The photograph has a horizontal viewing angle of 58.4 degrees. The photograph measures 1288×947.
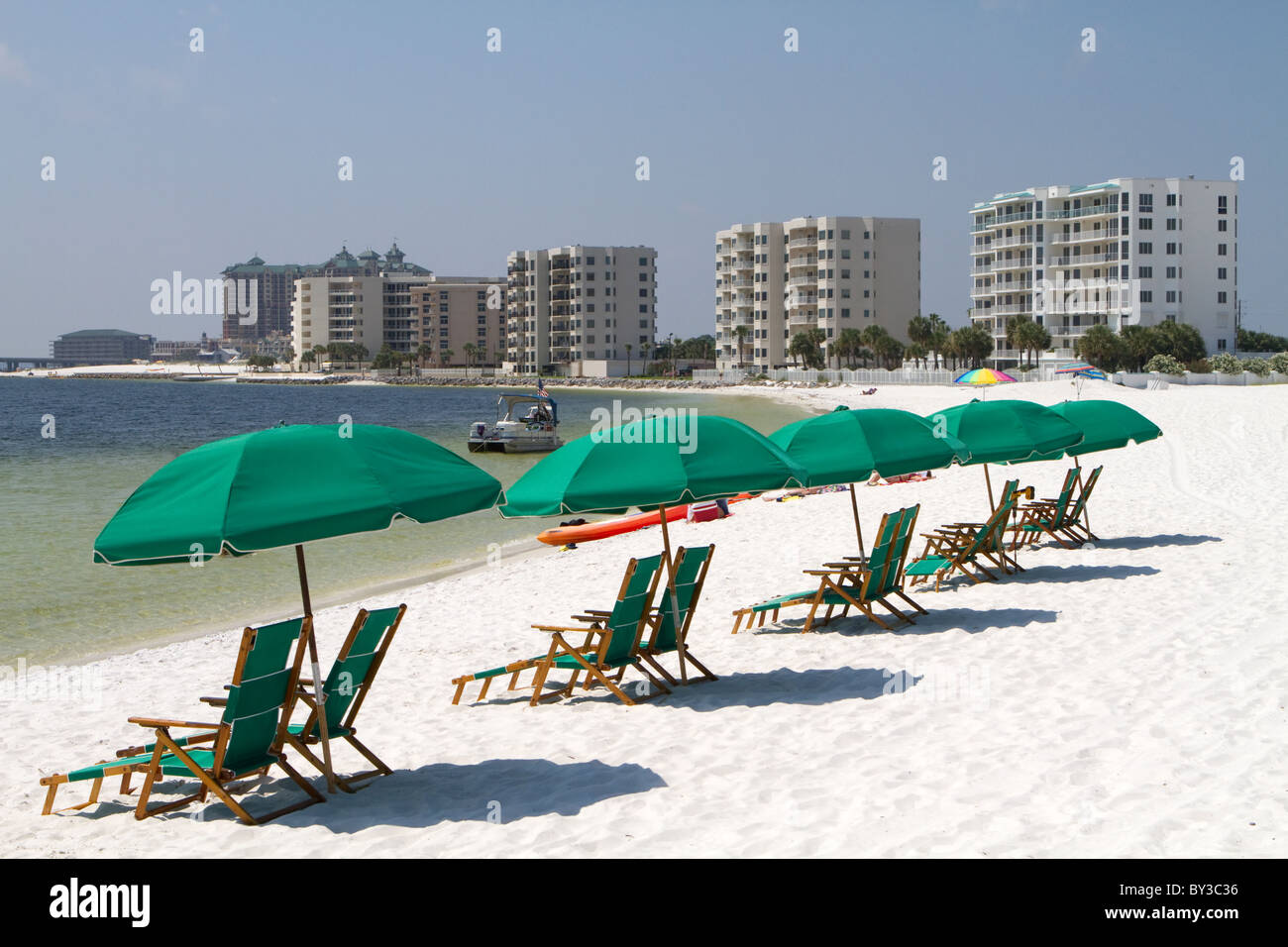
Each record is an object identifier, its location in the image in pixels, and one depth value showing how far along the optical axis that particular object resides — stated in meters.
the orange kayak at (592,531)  22.02
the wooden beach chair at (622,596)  8.99
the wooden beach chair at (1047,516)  15.41
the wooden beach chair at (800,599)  11.42
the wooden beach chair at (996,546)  13.77
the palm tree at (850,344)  127.88
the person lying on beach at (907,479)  26.44
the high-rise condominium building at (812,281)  135.88
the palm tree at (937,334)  116.25
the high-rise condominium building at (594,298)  167.12
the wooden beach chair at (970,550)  13.33
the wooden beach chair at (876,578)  11.30
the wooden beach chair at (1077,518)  15.71
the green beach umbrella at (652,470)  8.25
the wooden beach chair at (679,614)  9.38
